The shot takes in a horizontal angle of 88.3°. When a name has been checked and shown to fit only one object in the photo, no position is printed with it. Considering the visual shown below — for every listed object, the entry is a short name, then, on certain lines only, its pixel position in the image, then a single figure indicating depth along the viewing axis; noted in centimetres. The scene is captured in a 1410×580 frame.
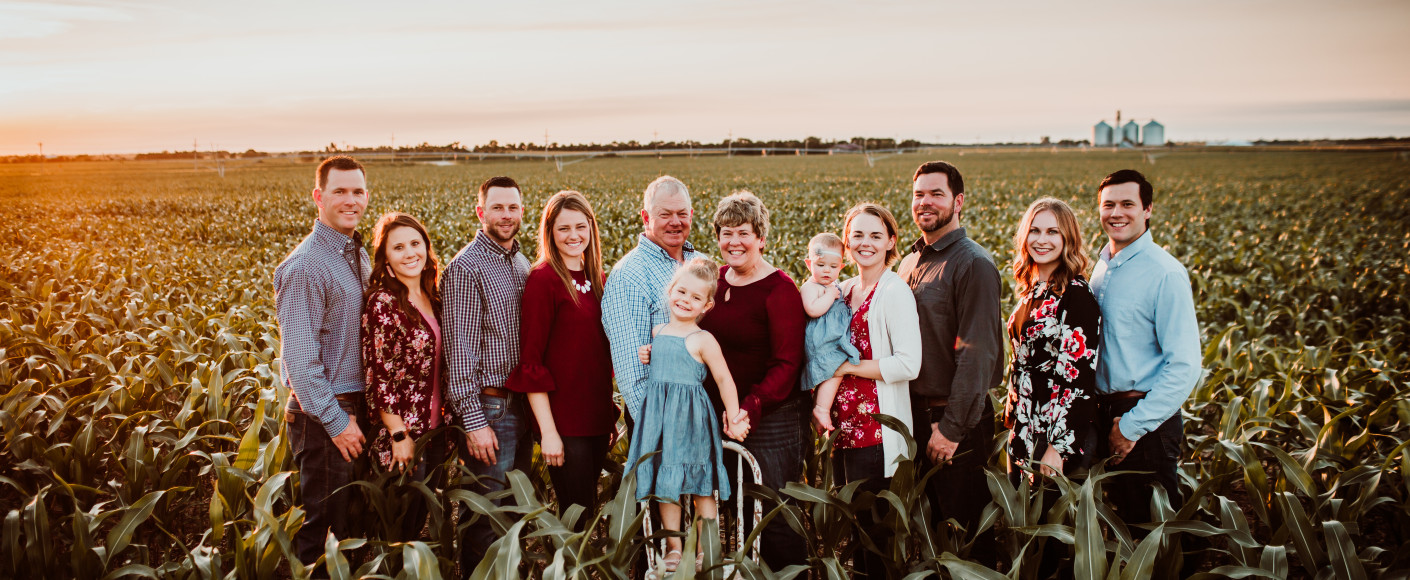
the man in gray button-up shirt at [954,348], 298
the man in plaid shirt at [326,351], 294
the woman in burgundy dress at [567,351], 300
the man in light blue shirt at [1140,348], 285
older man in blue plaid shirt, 297
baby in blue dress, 296
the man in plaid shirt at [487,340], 301
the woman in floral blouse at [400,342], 303
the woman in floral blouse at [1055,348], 288
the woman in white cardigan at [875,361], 293
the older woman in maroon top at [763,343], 286
